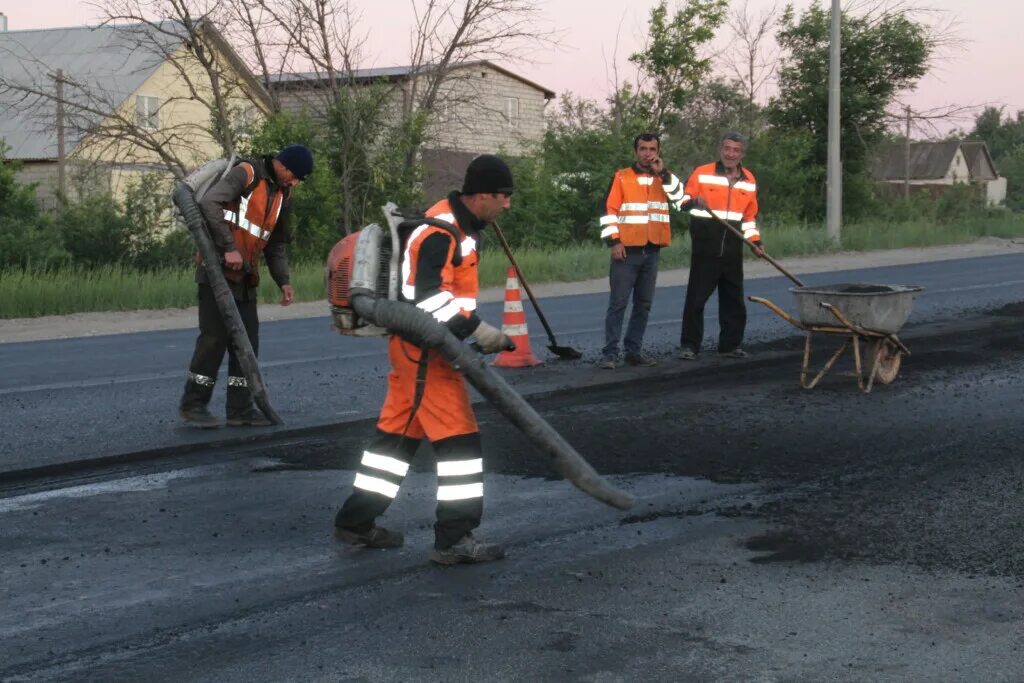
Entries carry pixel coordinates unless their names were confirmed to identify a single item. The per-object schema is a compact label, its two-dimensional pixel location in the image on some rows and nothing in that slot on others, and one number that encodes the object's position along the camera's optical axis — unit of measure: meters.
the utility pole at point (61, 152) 27.55
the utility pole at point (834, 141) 27.94
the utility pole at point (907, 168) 57.03
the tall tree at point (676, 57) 38.00
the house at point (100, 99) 27.98
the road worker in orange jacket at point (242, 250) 8.60
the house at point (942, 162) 102.50
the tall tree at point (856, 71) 37.44
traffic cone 12.14
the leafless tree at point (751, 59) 42.58
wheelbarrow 10.47
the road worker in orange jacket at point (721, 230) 12.03
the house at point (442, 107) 29.61
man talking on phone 11.62
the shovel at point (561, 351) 12.52
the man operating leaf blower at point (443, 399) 5.67
